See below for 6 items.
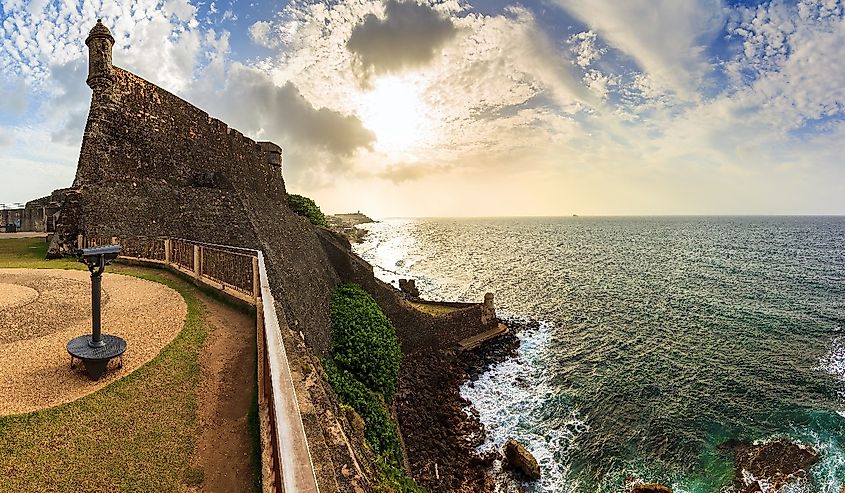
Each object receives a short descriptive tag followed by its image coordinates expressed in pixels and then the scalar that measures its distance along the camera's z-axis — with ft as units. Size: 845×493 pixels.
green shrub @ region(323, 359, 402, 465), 51.09
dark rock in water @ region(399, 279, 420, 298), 145.38
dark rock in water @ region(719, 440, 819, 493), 56.75
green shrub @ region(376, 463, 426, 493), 36.94
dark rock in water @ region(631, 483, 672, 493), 54.34
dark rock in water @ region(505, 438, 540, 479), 59.31
